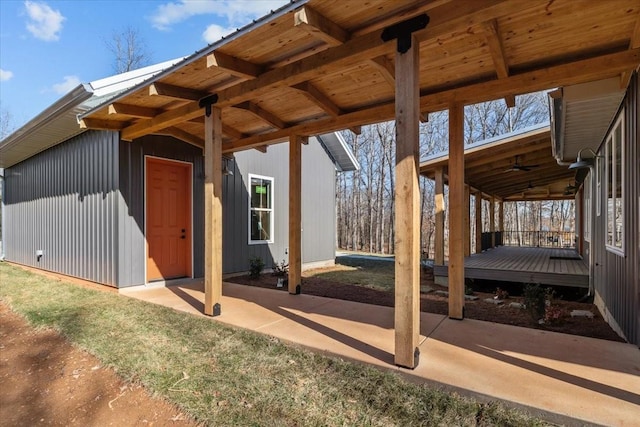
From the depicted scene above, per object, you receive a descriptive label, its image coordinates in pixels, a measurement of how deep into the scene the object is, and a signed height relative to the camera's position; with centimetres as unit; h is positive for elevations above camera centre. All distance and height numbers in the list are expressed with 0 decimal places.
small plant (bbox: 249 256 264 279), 738 -120
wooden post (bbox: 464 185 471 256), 898 -52
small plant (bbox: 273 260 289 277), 782 -138
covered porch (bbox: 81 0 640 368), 269 +147
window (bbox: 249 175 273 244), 842 +9
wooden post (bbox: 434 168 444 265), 738 -17
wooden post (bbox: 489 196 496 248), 1289 -45
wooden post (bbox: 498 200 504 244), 1407 -18
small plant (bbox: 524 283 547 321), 411 -113
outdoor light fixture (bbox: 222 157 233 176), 743 +99
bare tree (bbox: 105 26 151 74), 1809 +882
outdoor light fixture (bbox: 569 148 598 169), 549 +86
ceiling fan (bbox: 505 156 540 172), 786 +100
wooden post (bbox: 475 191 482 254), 1092 -43
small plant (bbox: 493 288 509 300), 590 -147
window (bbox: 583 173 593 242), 698 +47
